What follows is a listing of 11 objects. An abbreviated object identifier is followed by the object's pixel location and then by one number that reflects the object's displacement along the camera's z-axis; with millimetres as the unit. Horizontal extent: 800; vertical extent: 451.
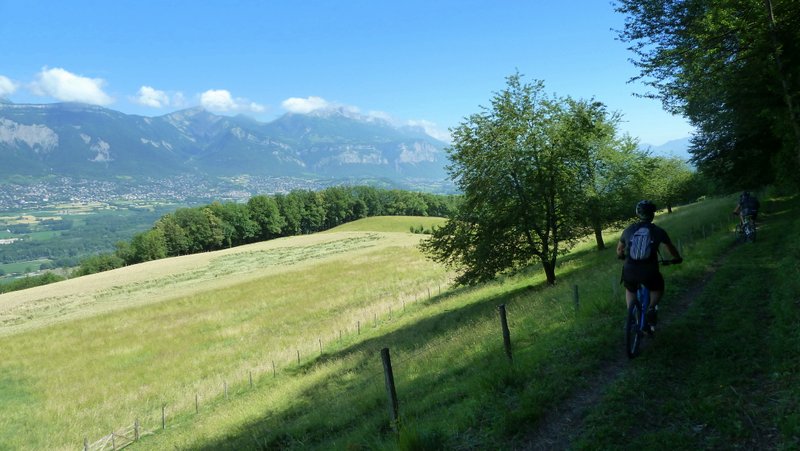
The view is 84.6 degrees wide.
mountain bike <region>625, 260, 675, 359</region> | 7840
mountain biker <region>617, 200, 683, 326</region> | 8016
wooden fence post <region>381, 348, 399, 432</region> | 7832
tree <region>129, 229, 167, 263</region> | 119875
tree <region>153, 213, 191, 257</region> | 124688
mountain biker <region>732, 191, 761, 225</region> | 17250
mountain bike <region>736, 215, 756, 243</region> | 17266
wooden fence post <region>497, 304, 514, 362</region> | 9391
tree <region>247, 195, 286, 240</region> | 137625
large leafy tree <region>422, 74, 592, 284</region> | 21266
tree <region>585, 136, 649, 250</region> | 27562
